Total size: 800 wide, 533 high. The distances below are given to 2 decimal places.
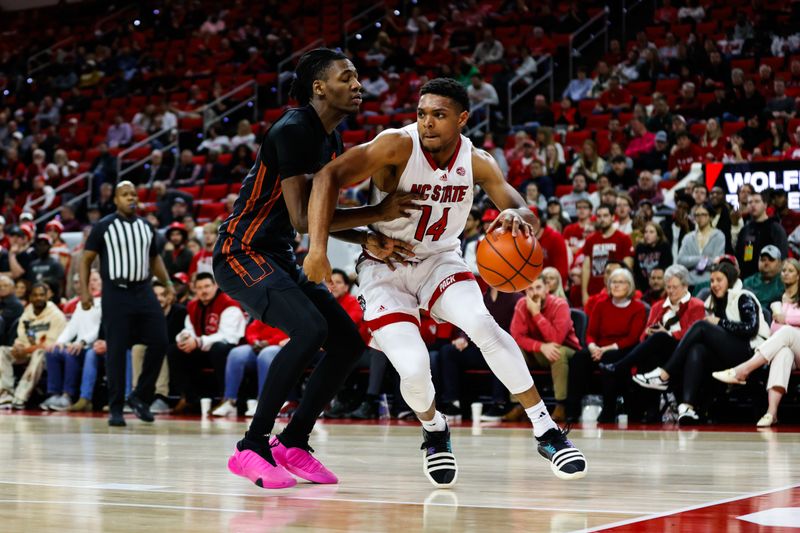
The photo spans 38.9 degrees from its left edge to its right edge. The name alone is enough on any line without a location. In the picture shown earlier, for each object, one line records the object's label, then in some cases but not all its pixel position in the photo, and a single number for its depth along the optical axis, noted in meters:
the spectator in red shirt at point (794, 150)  10.93
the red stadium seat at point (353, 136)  15.97
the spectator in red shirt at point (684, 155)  11.91
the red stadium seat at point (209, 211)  15.14
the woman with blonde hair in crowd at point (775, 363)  8.04
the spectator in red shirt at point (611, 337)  8.84
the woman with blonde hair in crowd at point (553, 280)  9.21
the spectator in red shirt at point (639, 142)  12.48
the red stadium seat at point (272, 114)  17.84
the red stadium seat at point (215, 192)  15.90
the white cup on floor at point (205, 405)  10.20
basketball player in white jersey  4.28
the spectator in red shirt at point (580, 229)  10.73
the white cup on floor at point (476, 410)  8.75
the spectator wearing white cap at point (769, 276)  8.86
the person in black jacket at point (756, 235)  9.08
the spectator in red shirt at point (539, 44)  16.47
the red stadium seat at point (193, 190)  16.33
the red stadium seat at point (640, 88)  14.21
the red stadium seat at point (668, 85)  14.08
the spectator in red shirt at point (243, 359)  10.19
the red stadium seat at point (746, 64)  13.75
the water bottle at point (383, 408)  9.87
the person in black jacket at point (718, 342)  8.34
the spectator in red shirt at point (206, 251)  11.55
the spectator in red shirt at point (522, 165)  12.90
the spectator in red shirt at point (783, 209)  9.53
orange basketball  4.29
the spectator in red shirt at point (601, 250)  9.84
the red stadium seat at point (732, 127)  12.62
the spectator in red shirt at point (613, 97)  14.19
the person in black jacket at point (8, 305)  12.57
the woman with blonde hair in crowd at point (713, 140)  11.92
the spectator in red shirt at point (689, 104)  13.27
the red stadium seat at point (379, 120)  16.22
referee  8.25
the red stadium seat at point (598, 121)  14.05
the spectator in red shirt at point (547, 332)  8.95
